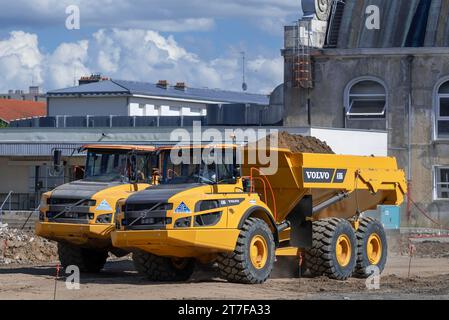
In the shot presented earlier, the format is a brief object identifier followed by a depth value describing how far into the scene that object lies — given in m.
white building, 72.56
